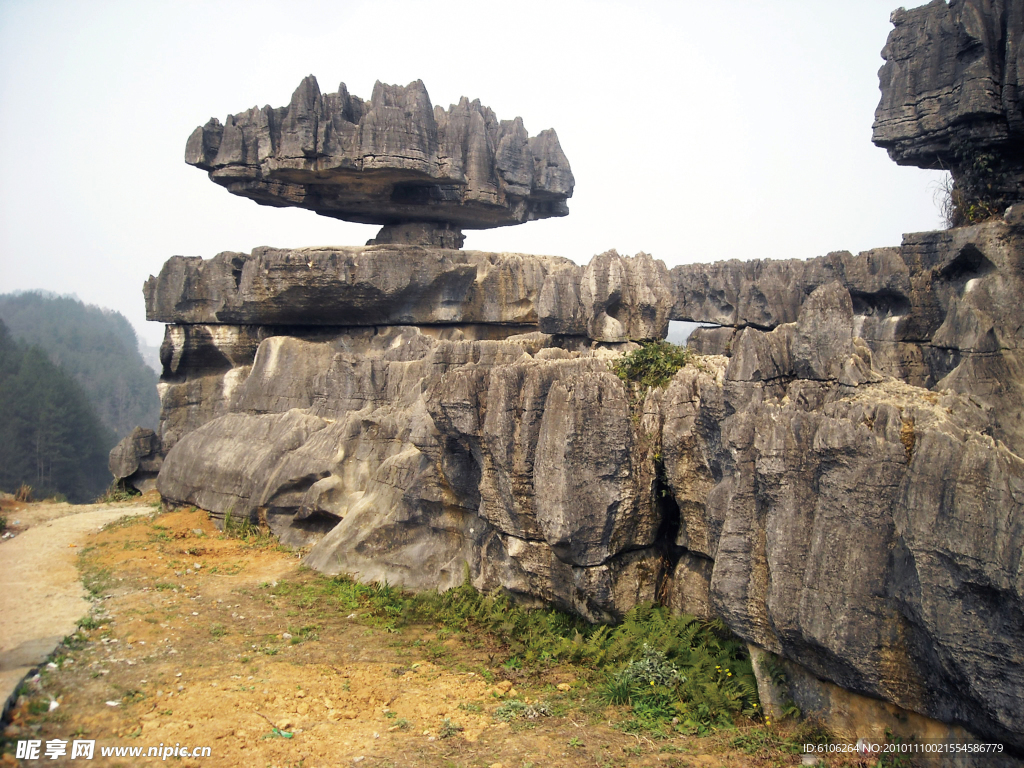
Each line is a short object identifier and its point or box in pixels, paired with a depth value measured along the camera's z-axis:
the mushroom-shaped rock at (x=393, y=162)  17.33
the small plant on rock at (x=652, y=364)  8.91
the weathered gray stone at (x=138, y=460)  21.00
